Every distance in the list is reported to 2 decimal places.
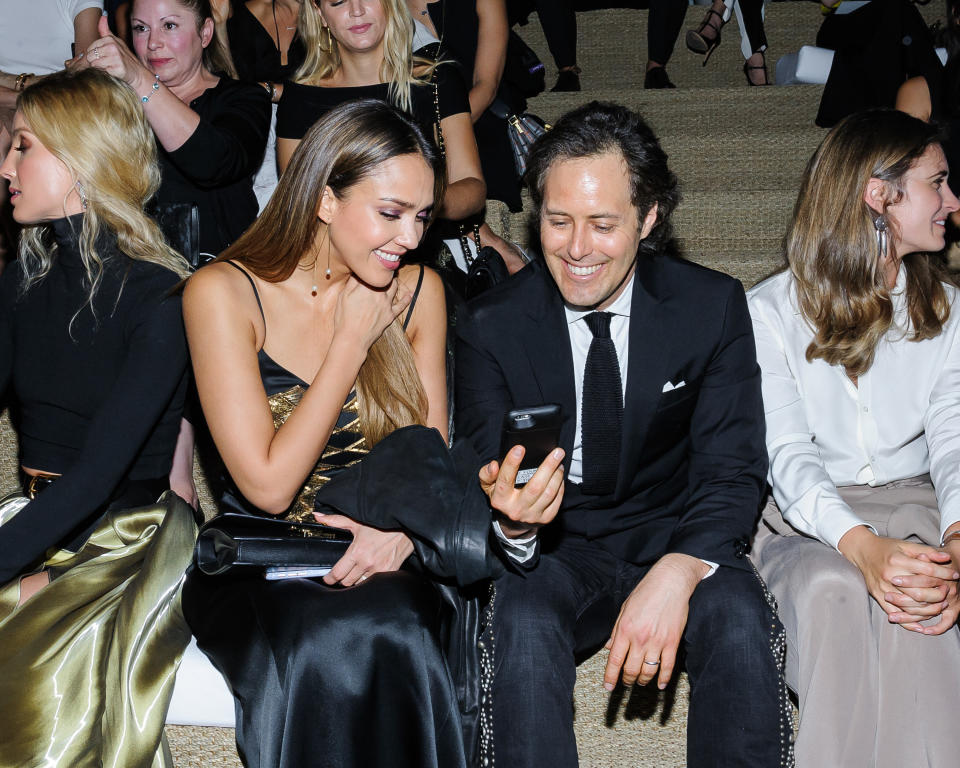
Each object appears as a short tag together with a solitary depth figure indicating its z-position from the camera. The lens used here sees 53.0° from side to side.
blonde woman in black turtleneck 1.66
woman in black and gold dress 1.58
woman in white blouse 1.88
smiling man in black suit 1.70
